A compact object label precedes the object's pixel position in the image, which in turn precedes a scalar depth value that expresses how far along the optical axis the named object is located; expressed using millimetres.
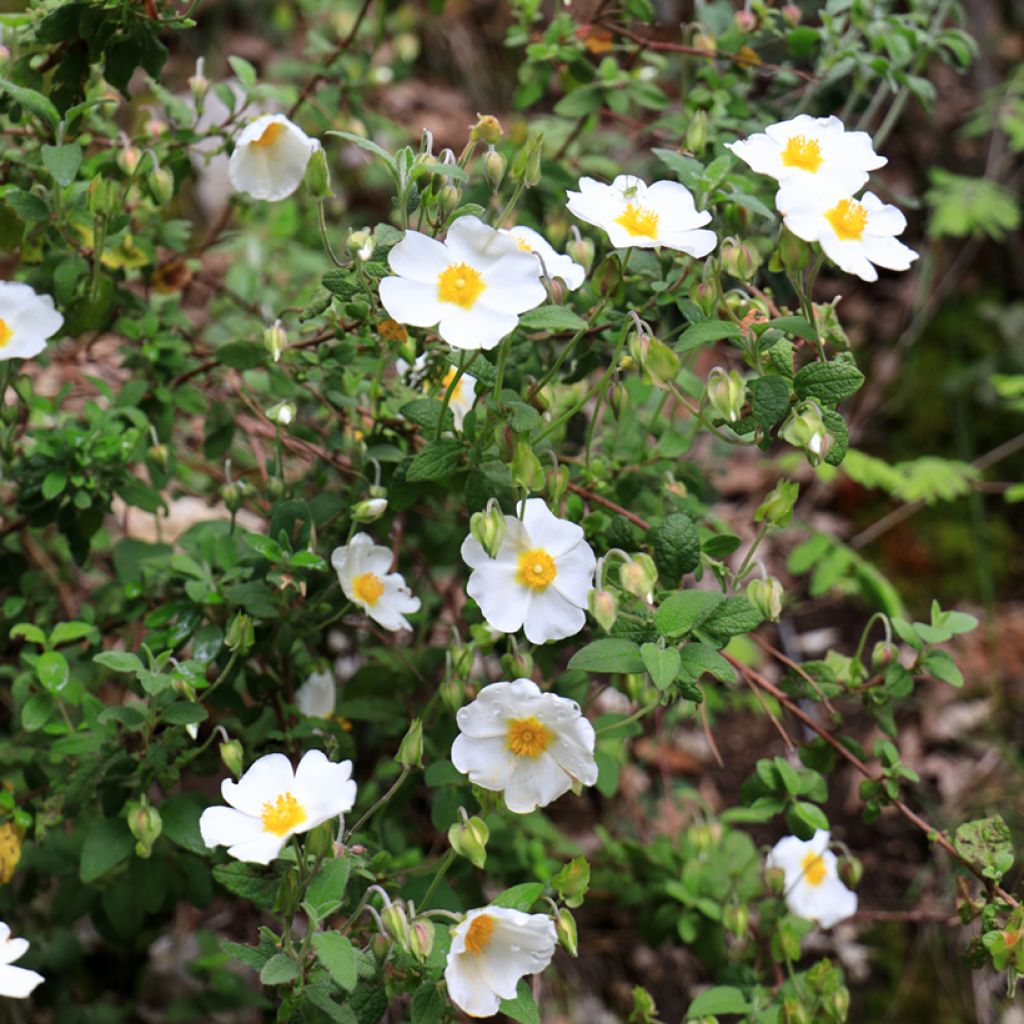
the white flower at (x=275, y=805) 936
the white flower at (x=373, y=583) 1025
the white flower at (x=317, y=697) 1078
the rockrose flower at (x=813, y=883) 1123
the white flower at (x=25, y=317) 1038
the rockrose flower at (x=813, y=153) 970
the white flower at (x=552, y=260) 1002
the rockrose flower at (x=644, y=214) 968
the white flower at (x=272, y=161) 1026
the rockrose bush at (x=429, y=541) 966
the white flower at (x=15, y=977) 930
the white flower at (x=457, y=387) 1041
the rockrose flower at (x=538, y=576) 980
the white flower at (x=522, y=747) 961
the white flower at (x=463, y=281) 954
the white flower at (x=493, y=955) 939
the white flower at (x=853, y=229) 955
